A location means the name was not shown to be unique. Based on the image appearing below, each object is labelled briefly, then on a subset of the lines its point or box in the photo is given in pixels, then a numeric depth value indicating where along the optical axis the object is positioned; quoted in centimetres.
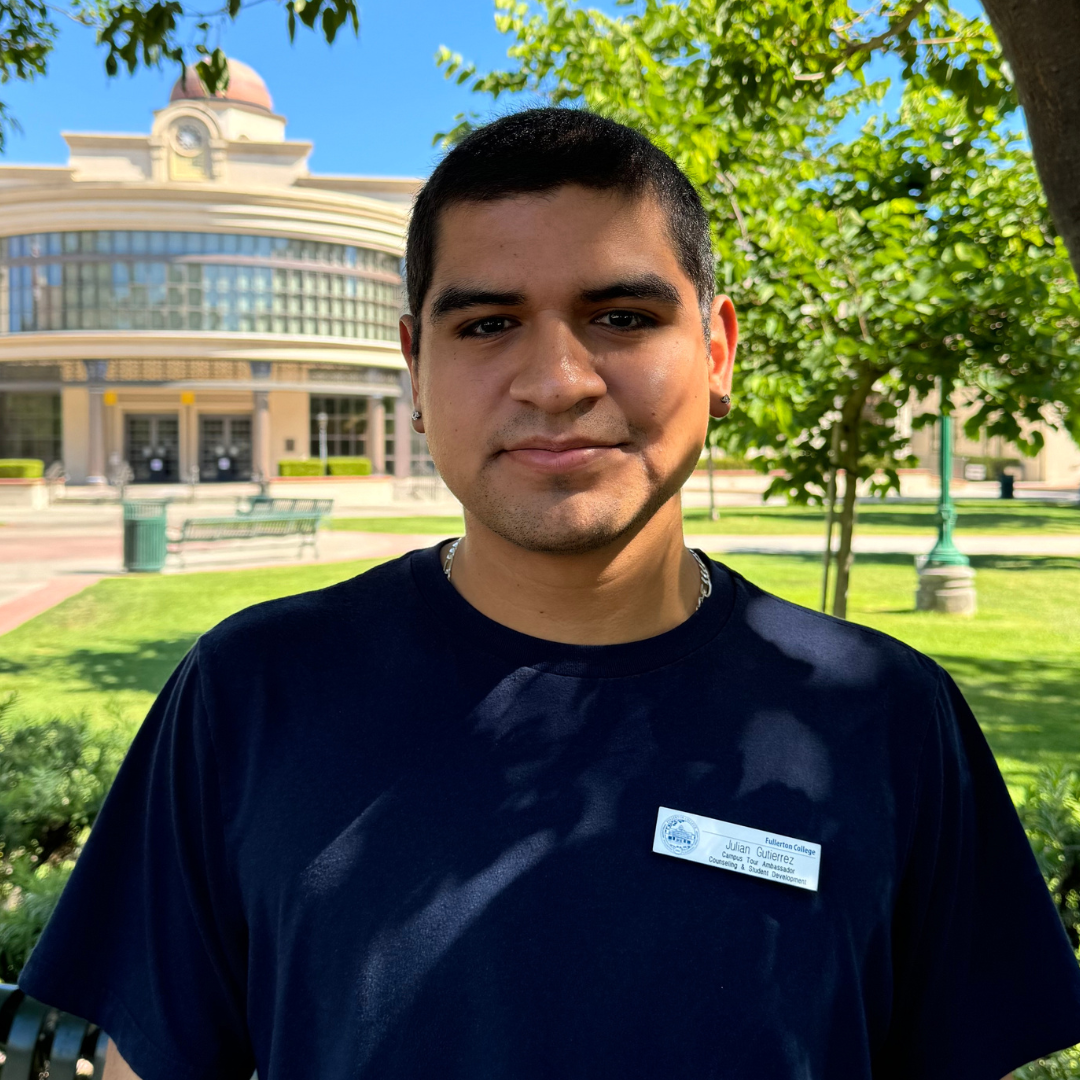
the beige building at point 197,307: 4262
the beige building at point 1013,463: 5156
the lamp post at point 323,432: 4418
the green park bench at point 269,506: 1910
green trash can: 1602
